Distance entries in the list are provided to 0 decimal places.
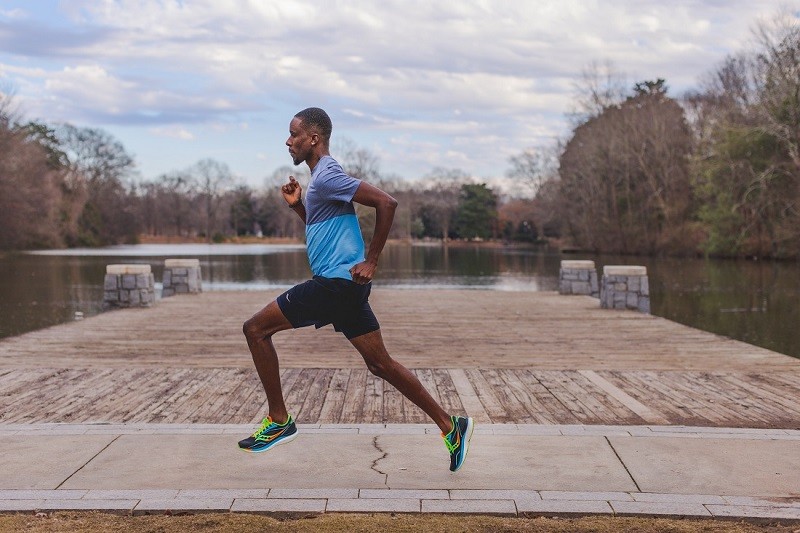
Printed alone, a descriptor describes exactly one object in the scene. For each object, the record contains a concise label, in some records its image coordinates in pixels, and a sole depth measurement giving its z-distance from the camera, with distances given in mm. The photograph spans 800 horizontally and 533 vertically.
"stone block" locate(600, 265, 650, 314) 14680
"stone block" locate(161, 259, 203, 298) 18484
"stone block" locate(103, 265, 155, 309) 15055
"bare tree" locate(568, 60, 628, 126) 62719
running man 4266
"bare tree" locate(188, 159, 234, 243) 112994
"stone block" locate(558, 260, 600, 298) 18578
